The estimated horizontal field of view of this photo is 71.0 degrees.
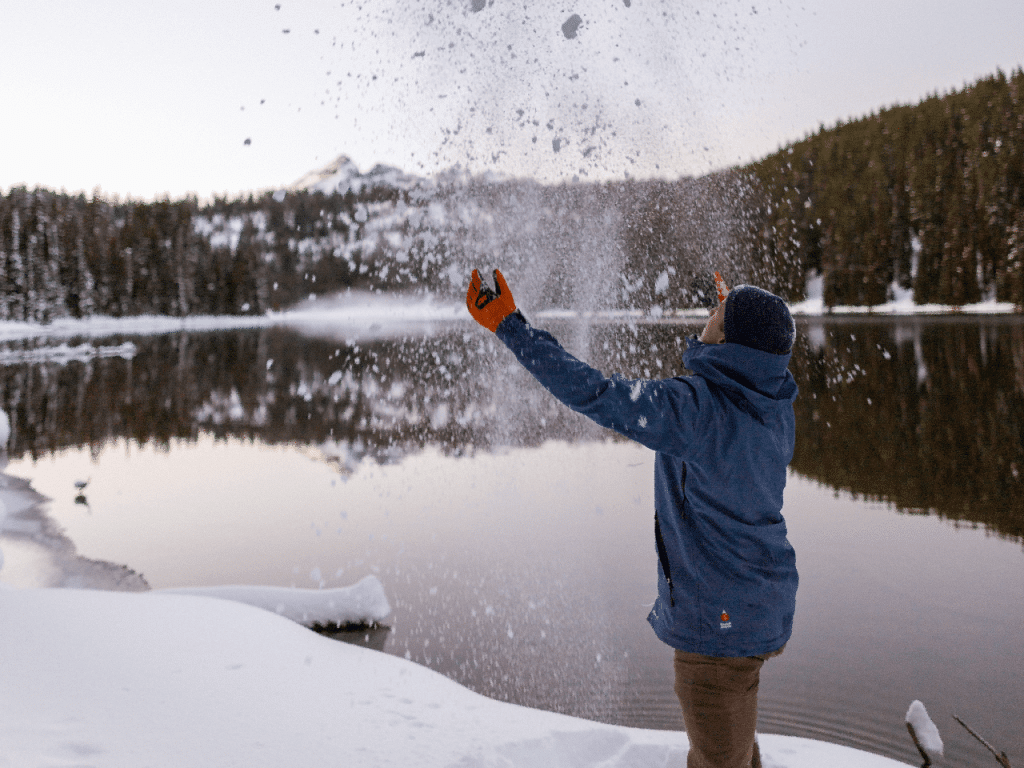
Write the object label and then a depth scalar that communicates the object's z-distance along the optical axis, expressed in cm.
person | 215
